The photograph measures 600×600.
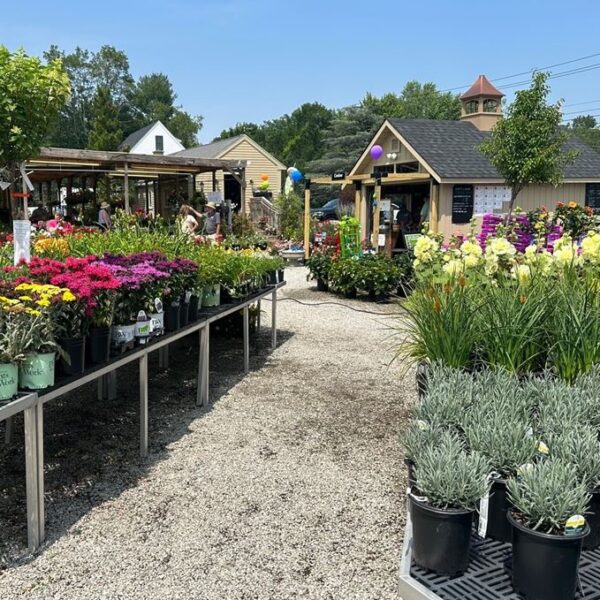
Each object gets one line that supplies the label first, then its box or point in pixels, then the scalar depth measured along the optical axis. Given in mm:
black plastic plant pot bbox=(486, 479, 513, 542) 2227
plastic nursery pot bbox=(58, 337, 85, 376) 2934
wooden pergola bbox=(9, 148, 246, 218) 11562
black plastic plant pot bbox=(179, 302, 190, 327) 4346
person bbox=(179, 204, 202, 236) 10408
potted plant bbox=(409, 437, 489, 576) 2039
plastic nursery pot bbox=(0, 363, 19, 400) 2533
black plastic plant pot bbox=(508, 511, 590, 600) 1877
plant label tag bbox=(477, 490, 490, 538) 2125
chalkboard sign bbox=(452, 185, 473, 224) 14766
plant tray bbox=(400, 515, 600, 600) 1947
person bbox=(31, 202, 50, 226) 14656
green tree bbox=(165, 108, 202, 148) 63738
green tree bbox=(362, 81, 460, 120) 64875
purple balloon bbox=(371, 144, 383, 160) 15797
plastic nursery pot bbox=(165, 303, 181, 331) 4188
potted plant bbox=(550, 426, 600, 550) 2170
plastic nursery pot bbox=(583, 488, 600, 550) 2201
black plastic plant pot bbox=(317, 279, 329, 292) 10862
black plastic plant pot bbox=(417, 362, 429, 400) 3371
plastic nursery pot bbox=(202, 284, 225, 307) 5166
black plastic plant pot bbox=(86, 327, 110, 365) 3170
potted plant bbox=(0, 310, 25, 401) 2543
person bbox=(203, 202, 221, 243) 12538
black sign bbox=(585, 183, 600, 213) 16422
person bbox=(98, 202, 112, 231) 12873
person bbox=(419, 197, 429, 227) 15531
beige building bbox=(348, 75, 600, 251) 14734
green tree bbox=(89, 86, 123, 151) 43281
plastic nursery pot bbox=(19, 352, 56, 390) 2680
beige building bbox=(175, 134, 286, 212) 27453
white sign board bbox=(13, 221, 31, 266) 3947
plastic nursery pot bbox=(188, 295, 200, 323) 4555
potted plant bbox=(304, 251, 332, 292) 10703
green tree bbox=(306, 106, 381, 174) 35469
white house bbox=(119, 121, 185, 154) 42188
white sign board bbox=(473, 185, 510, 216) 15078
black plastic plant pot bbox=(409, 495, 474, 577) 2033
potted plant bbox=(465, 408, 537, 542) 2234
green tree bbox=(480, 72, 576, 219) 13195
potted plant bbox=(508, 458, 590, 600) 1882
